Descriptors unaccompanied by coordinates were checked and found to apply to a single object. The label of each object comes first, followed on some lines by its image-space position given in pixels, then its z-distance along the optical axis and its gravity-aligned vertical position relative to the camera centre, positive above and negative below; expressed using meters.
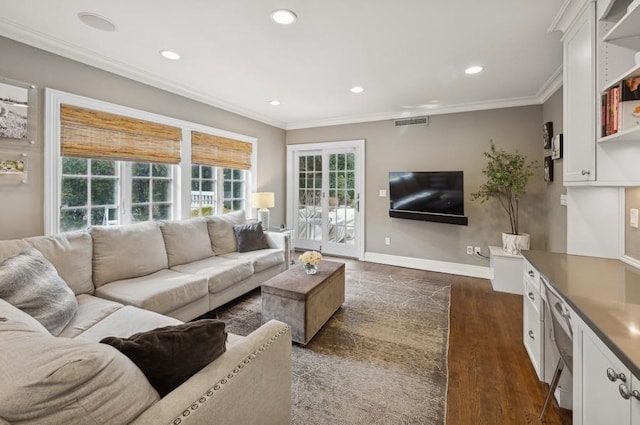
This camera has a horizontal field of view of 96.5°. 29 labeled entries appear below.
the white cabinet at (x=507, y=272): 3.56 -0.77
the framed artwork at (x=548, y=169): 3.47 +0.52
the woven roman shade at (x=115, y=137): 2.64 +0.76
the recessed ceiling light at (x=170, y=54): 2.68 +1.48
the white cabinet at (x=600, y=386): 0.91 -0.63
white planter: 3.60 -0.40
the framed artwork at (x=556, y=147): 3.11 +0.73
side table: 3.96 -0.36
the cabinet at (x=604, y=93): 1.56 +0.70
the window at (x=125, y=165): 2.58 +0.50
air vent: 4.50 +1.44
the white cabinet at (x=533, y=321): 1.87 -0.78
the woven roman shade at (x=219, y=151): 3.87 +0.86
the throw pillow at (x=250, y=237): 3.67 -0.35
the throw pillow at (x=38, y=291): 1.51 -0.46
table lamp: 4.58 +0.13
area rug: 1.69 -1.14
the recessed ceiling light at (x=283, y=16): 2.05 +1.43
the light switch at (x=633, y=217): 1.76 -0.03
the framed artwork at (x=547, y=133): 3.48 +0.97
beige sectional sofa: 0.65 -0.54
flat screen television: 4.15 +0.23
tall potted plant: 3.64 +0.35
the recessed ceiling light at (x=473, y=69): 2.97 +1.50
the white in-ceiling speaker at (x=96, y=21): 2.12 +1.45
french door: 5.15 +0.26
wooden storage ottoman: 2.33 -0.78
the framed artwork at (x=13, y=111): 2.23 +0.78
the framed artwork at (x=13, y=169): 2.27 +0.32
